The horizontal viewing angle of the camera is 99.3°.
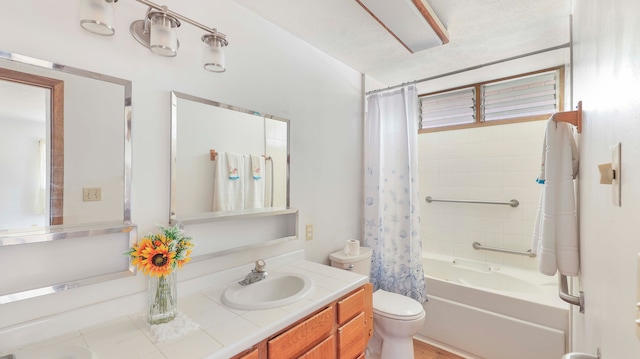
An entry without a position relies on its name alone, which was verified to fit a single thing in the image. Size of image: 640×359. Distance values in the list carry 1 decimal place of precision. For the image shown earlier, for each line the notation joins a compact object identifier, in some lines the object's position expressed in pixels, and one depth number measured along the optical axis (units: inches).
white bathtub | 73.9
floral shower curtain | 90.7
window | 98.3
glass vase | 42.3
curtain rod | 76.4
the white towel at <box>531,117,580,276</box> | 45.6
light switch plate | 21.5
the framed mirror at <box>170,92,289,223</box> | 52.8
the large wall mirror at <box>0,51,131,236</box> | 36.6
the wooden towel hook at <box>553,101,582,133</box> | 45.1
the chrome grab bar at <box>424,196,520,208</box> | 101.4
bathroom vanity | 36.2
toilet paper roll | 85.4
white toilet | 73.8
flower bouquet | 41.1
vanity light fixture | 38.0
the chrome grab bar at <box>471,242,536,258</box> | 97.8
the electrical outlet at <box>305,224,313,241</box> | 78.8
